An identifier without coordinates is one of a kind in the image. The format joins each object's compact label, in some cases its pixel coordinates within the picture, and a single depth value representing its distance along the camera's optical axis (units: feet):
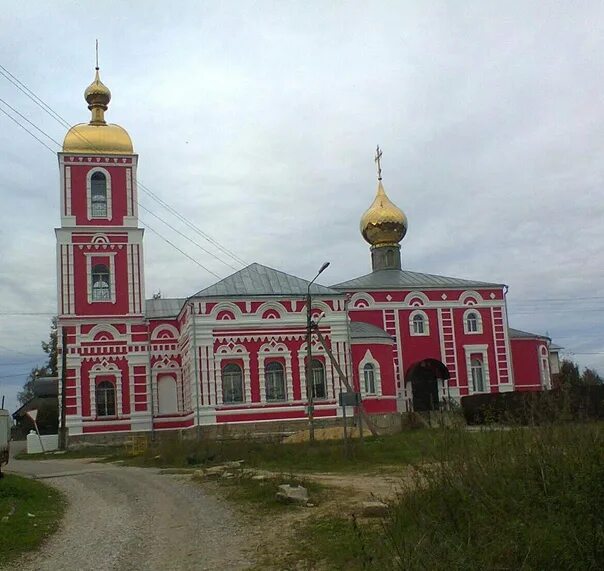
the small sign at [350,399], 61.00
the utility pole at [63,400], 103.55
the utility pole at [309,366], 73.48
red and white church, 102.32
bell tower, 107.86
